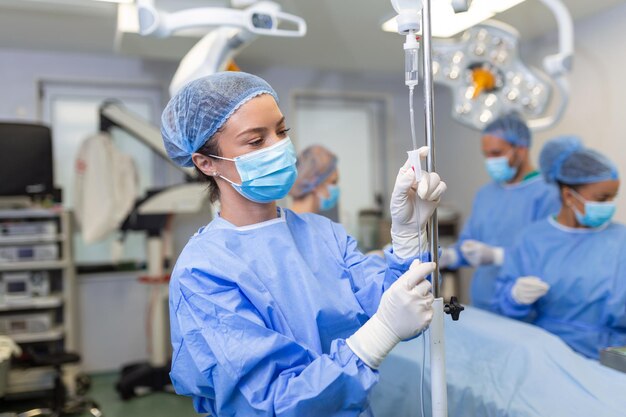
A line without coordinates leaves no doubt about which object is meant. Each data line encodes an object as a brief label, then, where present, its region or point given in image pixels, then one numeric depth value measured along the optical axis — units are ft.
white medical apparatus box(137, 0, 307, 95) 6.29
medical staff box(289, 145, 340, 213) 7.47
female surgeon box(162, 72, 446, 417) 2.98
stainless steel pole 3.29
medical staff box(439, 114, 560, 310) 8.27
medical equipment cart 10.53
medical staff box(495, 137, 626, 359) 6.10
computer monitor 10.37
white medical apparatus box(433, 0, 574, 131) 7.34
